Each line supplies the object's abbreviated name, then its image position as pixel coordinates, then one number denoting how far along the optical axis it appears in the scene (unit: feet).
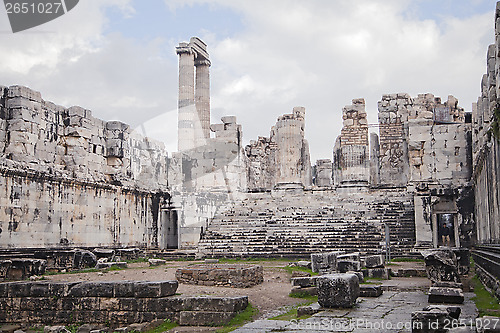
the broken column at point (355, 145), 86.02
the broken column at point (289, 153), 88.89
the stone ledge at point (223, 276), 36.14
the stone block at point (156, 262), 55.76
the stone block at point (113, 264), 50.07
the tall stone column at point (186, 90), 104.32
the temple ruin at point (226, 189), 50.85
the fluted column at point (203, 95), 108.44
